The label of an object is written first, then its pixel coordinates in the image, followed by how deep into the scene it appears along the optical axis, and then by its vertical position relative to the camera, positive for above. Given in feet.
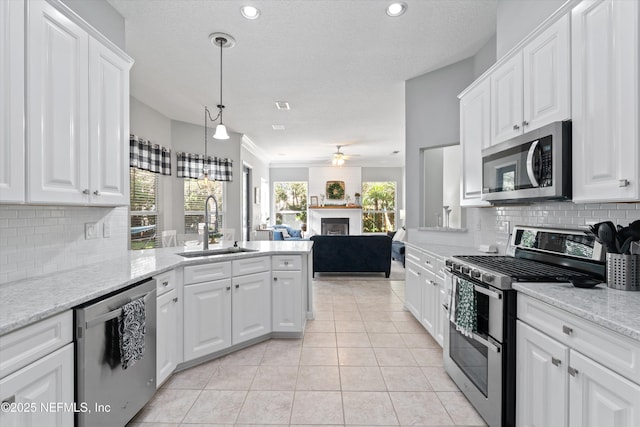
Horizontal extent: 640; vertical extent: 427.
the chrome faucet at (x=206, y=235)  9.51 -0.72
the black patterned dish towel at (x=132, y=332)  5.25 -2.07
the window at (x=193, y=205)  19.10 +0.41
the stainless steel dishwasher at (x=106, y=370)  4.52 -2.51
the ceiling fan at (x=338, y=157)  25.70 +4.43
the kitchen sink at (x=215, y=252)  8.91 -1.19
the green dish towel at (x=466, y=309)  6.15 -1.96
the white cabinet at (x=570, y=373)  3.46 -2.04
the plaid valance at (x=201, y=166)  18.65 +2.77
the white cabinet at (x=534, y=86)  5.54 +2.52
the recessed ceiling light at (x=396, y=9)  8.14 +5.29
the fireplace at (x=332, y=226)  31.81 -1.44
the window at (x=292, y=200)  32.65 +1.19
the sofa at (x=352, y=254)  18.79 -2.51
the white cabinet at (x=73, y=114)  4.82 +1.73
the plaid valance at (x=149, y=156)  14.66 +2.79
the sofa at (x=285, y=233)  25.17 -1.82
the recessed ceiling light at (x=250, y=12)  8.23 +5.27
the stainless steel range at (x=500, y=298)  5.29 -1.57
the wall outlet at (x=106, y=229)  7.59 -0.43
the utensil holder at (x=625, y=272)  4.62 -0.89
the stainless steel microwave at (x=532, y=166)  5.48 +0.89
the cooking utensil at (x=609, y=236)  4.83 -0.38
